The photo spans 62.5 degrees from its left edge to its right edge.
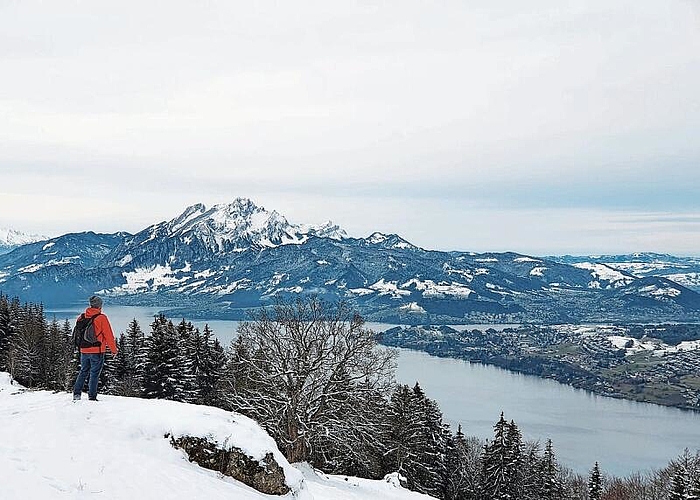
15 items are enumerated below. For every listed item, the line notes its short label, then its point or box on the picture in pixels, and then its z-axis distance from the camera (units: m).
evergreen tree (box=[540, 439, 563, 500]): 39.53
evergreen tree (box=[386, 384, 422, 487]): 35.25
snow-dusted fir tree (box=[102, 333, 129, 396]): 39.71
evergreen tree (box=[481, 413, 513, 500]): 39.09
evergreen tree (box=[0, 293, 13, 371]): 44.26
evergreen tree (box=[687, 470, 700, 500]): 33.33
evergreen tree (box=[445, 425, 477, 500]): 40.34
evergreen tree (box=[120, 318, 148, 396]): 37.91
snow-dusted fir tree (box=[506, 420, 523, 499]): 39.19
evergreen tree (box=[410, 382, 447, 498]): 36.38
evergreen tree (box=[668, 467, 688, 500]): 35.44
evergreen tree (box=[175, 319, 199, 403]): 36.96
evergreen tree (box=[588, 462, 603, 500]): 40.34
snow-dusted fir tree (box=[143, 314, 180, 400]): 36.56
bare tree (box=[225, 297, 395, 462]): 23.77
